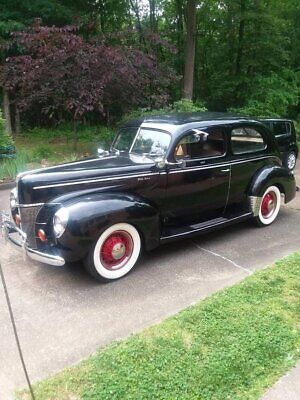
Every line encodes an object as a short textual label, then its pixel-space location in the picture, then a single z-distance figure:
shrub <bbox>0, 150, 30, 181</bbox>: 7.96
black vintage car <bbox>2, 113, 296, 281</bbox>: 3.74
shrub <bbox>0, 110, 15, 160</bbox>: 8.63
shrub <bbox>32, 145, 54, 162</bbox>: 9.75
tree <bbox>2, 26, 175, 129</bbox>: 8.83
